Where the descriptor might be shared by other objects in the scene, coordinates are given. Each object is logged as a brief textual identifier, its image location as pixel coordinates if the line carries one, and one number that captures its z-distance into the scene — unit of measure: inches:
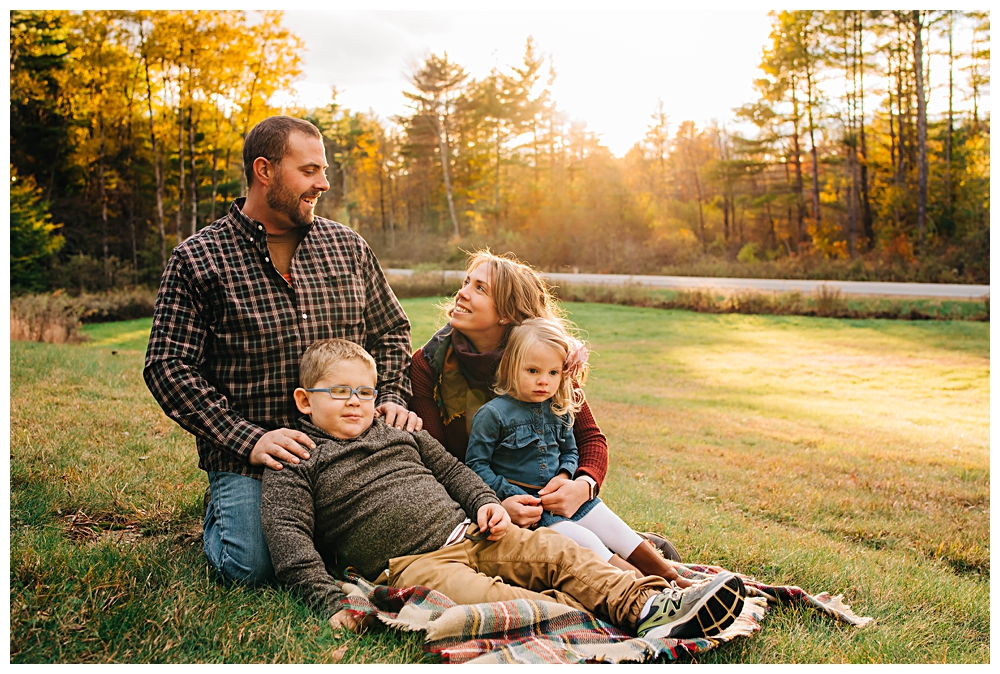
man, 103.3
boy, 91.7
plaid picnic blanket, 83.3
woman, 121.6
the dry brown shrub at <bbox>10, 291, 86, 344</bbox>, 422.9
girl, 108.3
